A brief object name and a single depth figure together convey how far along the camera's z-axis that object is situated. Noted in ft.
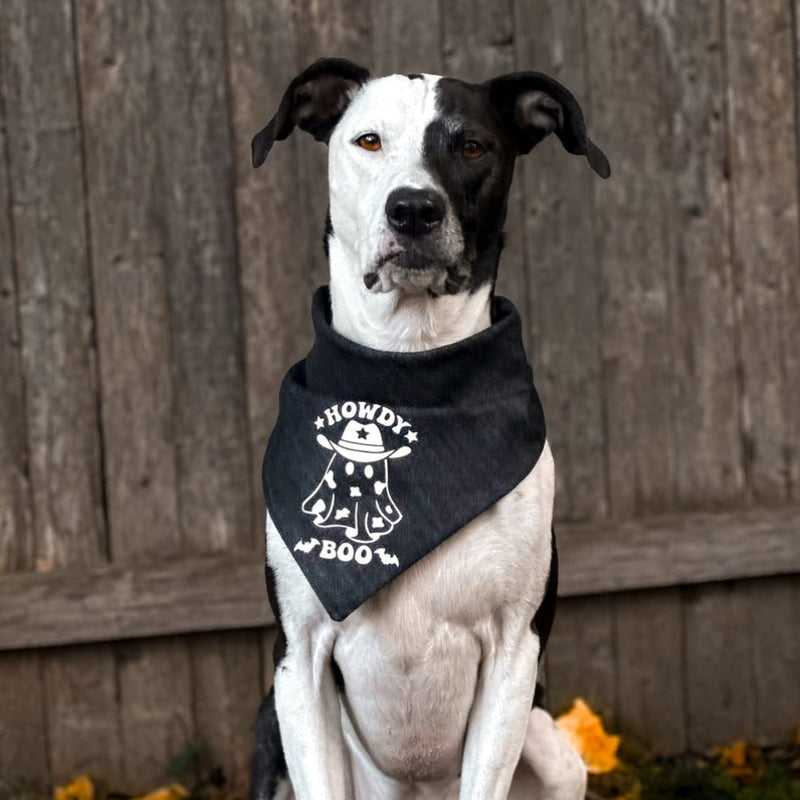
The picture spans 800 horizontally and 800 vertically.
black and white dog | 8.95
